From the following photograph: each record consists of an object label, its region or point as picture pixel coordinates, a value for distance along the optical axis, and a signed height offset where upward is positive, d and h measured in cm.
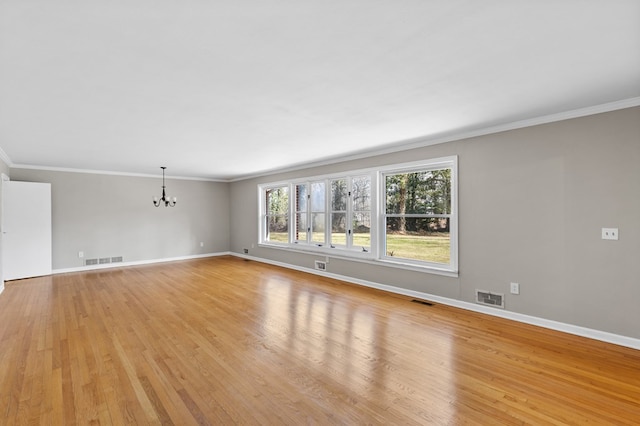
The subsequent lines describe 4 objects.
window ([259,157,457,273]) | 444 -6
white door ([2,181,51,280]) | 573 -35
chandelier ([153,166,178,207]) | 691 +29
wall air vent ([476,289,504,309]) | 373 -114
